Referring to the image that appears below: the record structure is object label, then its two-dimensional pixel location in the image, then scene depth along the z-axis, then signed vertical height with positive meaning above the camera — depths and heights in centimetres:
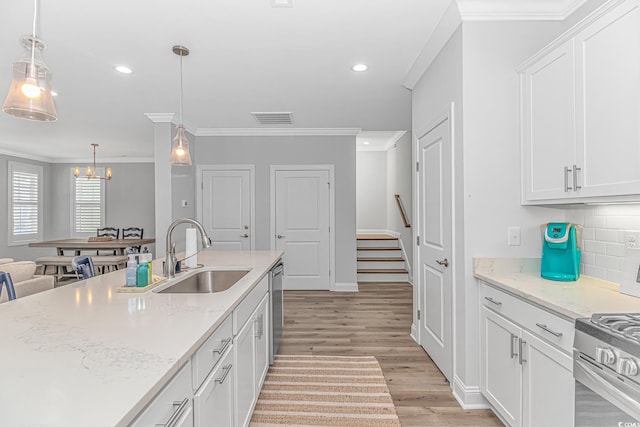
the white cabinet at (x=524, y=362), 146 -71
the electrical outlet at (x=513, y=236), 223 -12
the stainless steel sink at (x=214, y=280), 241 -44
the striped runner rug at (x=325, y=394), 210 -122
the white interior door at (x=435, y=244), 251 -21
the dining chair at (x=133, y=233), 779 -37
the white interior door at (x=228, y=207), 559 +16
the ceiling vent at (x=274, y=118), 465 +139
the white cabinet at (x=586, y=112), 149 +53
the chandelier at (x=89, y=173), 671 +85
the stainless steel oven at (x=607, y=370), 106 -51
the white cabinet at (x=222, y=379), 96 -60
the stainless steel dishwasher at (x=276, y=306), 271 -75
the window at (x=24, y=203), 741 +30
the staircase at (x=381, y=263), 621 -87
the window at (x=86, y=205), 845 +29
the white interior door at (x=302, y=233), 561 -26
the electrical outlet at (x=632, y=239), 176 -11
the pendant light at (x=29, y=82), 139 +55
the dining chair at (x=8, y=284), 185 -37
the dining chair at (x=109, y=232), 763 -35
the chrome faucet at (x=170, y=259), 208 -26
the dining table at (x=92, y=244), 594 -49
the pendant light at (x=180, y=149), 297 +58
